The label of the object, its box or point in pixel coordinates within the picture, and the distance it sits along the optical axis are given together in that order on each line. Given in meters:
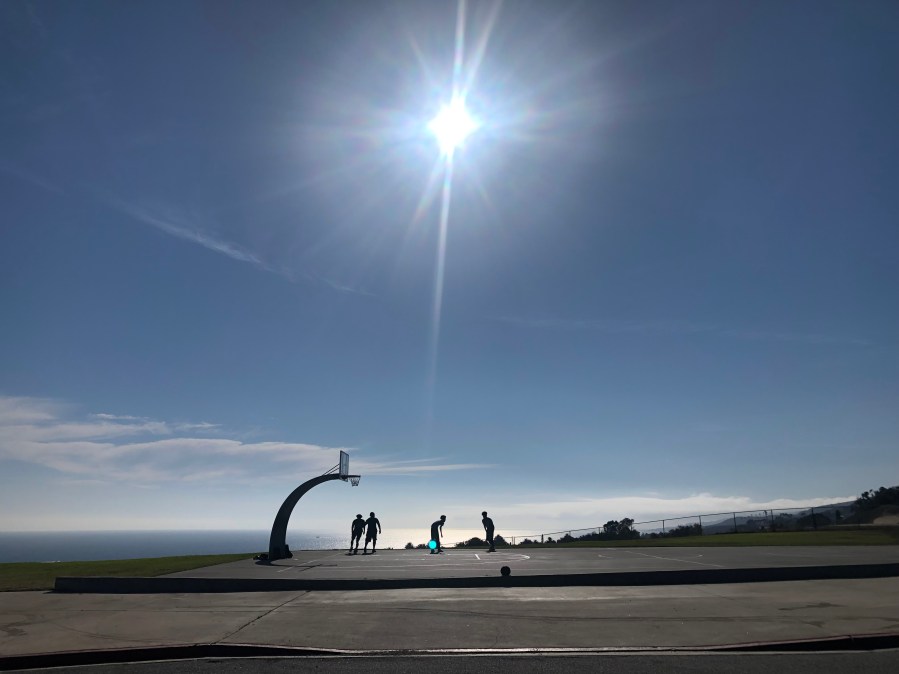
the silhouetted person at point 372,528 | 26.57
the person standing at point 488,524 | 25.39
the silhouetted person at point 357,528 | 27.09
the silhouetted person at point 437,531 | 27.33
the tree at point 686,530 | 38.06
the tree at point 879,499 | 45.74
